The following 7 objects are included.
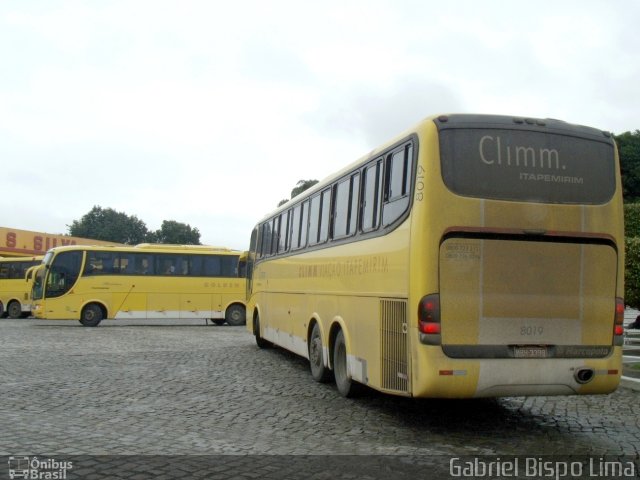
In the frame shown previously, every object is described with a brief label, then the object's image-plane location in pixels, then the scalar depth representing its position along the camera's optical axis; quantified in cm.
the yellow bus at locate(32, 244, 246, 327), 2750
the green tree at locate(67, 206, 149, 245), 10888
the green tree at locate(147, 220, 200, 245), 12062
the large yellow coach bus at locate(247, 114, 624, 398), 724
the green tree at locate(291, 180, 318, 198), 6250
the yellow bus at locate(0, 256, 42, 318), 3578
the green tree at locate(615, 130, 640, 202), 4478
